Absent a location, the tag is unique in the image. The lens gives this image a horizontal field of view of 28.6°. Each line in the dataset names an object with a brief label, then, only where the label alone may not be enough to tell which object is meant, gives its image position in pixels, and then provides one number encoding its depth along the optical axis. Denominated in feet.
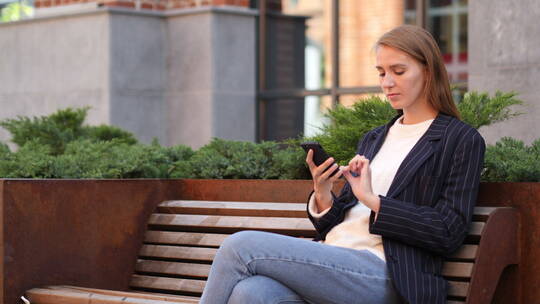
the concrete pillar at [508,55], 23.16
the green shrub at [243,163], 17.22
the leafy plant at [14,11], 42.11
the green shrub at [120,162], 18.16
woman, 12.01
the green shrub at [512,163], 13.64
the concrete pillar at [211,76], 33.47
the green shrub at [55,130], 22.50
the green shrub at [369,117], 16.11
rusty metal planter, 15.76
